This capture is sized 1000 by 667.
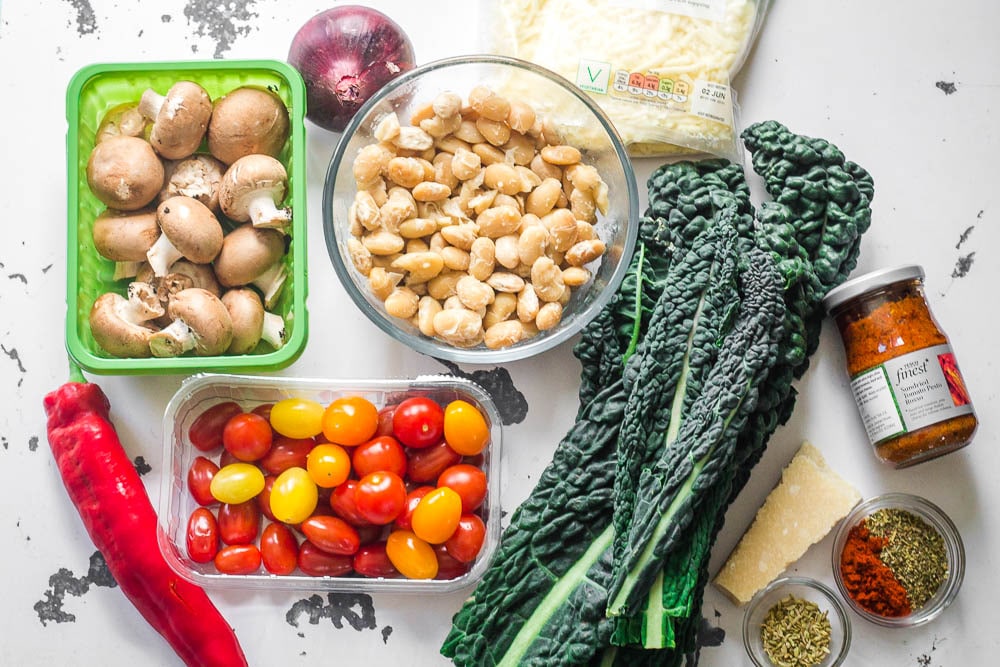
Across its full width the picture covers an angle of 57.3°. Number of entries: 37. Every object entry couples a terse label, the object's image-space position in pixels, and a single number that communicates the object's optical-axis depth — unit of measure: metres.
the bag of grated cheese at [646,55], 1.14
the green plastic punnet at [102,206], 1.04
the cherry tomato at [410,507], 1.12
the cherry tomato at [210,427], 1.13
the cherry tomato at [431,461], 1.14
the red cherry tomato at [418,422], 1.12
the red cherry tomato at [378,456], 1.12
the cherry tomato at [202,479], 1.13
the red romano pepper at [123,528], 1.12
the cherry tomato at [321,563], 1.12
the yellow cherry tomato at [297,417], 1.12
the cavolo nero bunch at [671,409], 1.05
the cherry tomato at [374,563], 1.12
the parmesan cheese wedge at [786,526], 1.14
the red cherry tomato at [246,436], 1.12
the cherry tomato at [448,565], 1.13
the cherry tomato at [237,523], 1.13
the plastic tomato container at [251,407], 1.12
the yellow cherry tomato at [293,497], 1.09
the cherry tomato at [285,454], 1.14
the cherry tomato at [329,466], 1.10
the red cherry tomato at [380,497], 1.09
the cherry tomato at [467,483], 1.12
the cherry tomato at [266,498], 1.14
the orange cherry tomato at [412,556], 1.10
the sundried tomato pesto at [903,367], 1.08
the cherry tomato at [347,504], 1.11
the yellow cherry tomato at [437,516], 1.08
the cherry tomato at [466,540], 1.10
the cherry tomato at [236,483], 1.09
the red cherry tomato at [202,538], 1.12
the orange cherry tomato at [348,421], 1.11
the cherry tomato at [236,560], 1.12
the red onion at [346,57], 1.10
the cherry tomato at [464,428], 1.11
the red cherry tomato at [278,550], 1.12
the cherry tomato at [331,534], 1.10
